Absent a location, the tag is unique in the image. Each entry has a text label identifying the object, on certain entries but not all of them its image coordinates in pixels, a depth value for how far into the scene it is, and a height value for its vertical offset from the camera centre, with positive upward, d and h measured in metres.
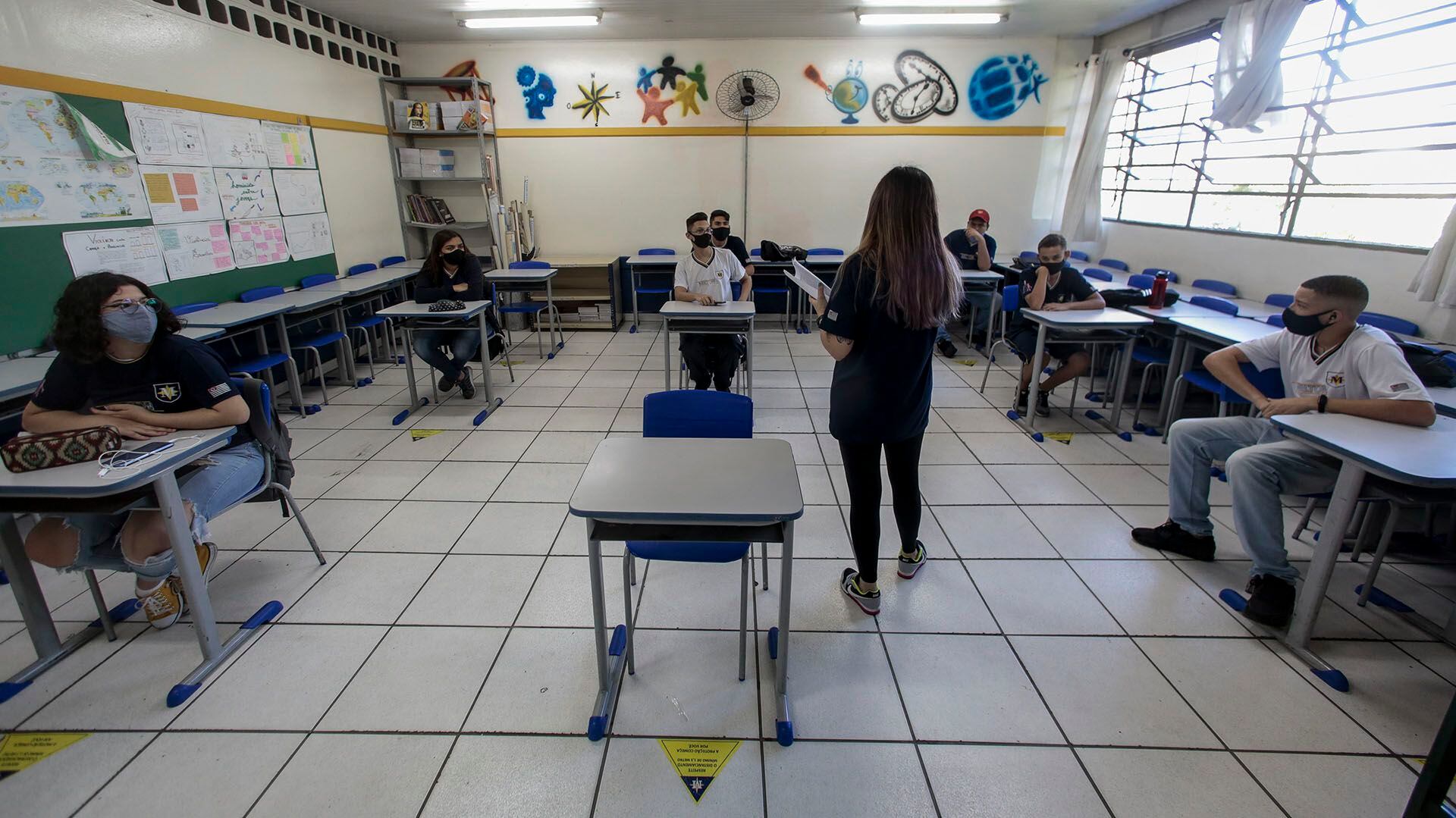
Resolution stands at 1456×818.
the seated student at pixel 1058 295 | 4.15 -0.44
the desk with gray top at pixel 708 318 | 3.91 -0.58
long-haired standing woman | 1.88 -0.34
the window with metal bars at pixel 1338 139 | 3.46 +0.58
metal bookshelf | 6.55 +0.40
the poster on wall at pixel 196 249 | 3.98 -0.20
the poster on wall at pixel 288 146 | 4.79 +0.57
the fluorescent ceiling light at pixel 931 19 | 5.53 +1.81
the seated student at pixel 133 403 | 2.04 -0.61
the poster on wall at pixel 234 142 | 4.27 +0.53
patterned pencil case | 1.76 -0.65
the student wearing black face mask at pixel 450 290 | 4.59 -0.50
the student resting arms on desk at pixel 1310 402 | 2.19 -0.60
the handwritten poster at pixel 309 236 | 5.04 -0.13
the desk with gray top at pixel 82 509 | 1.70 -0.97
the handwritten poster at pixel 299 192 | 4.92 +0.22
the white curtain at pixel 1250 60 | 4.18 +1.15
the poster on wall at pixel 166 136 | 3.72 +0.50
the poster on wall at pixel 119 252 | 3.39 -0.20
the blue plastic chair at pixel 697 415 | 2.25 -0.67
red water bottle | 4.12 -0.41
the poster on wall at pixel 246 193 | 4.40 +0.18
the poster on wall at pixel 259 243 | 4.54 -0.17
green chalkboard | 3.07 -0.27
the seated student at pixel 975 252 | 5.89 -0.24
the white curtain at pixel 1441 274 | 3.13 -0.21
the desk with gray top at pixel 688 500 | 1.59 -0.70
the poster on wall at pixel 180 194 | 3.83 +0.15
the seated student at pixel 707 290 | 4.15 -0.45
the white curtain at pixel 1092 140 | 6.04 +0.84
